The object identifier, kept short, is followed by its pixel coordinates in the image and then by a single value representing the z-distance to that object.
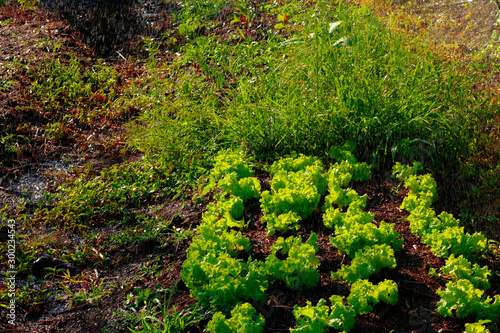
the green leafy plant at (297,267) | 2.55
